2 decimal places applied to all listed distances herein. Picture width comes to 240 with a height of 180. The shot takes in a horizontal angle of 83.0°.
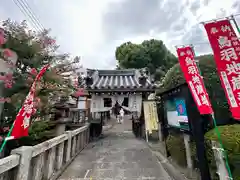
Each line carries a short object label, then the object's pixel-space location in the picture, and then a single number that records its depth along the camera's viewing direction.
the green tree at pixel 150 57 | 20.95
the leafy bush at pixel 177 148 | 3.71
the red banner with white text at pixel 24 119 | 2.38
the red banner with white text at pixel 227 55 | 2.27
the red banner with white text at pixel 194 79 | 2.61
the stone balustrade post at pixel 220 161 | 2.19
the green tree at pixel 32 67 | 4.00
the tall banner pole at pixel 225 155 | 2.11
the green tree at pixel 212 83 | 3.30
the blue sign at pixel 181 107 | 3.47
